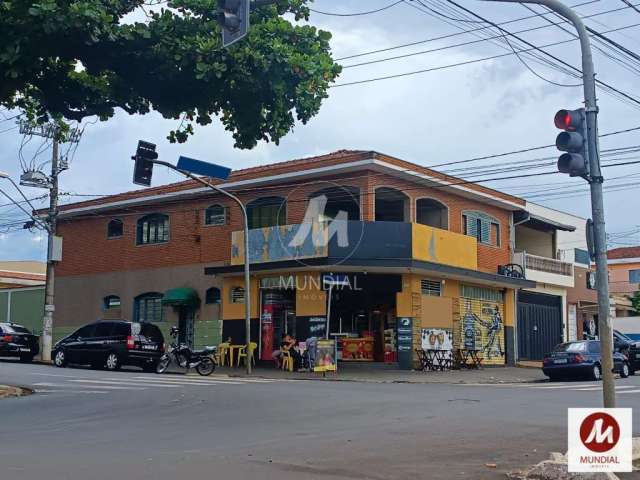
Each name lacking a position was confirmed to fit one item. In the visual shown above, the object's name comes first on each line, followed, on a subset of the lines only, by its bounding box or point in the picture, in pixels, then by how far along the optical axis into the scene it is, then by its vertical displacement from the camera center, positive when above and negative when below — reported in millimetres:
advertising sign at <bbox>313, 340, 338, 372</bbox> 27031 -207
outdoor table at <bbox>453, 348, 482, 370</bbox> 32781 -337
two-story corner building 30703 +3630
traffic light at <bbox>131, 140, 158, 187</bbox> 21906 +4759
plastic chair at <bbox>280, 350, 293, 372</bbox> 29438 -401
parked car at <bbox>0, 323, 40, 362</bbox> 33938 +224
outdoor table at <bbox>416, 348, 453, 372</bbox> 30938 -325
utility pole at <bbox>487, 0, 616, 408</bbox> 9883 +1714
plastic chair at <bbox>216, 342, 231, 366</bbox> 32156 -191
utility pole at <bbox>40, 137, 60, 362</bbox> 34750 +3244
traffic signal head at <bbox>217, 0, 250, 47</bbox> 10578 +4110
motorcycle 27516 -306
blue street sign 23766 +5058
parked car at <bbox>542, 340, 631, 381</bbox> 27000 -320
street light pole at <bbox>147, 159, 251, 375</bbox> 27703 +1665
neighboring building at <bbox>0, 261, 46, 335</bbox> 43969 +2203
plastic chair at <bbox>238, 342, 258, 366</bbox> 31292 -149
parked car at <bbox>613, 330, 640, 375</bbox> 30875 +7
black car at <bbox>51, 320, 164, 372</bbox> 28375 +116
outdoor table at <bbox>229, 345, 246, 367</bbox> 31828 +0
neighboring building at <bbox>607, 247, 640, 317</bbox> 66281 +6383
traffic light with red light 10008 +2436
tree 14258 +5117
